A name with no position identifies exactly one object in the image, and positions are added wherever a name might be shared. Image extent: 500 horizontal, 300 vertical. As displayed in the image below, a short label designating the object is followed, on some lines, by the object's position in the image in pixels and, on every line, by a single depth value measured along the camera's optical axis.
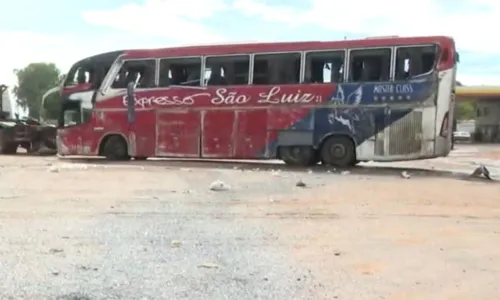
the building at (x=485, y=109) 50.25
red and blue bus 16.64
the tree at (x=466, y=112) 88.69
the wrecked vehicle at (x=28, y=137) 25.28
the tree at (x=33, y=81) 76.56
